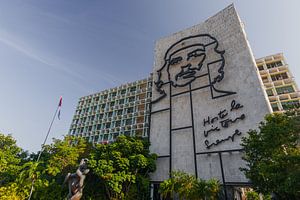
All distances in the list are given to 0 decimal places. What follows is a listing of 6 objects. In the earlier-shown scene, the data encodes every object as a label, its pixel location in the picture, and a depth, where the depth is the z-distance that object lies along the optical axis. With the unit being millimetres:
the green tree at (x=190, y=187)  13336
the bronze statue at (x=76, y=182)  13208
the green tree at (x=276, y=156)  8891
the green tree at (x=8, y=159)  19328
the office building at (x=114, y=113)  39844
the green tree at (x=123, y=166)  15500
